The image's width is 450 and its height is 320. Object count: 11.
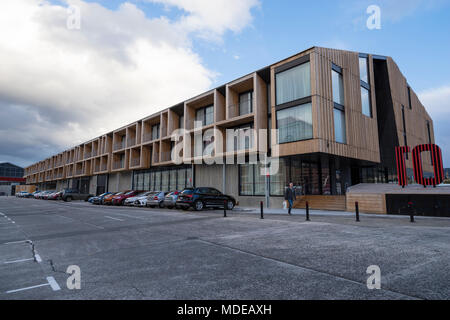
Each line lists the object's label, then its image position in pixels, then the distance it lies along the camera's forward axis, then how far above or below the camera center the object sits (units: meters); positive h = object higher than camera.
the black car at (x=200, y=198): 17.41 -0.65
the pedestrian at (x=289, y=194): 15.53 -0.31
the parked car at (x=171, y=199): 19.61 -0.76
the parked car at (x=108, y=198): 27.72 -0.95
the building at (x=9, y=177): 96.62 +5.13
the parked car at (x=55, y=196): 40.06 -1.02
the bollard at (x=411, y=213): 10.45 -1.02
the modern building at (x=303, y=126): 18.47 +5.66
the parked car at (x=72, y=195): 37.34 -0.91
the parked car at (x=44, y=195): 45.48 -0.96
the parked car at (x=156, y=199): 21.78 -0.85
